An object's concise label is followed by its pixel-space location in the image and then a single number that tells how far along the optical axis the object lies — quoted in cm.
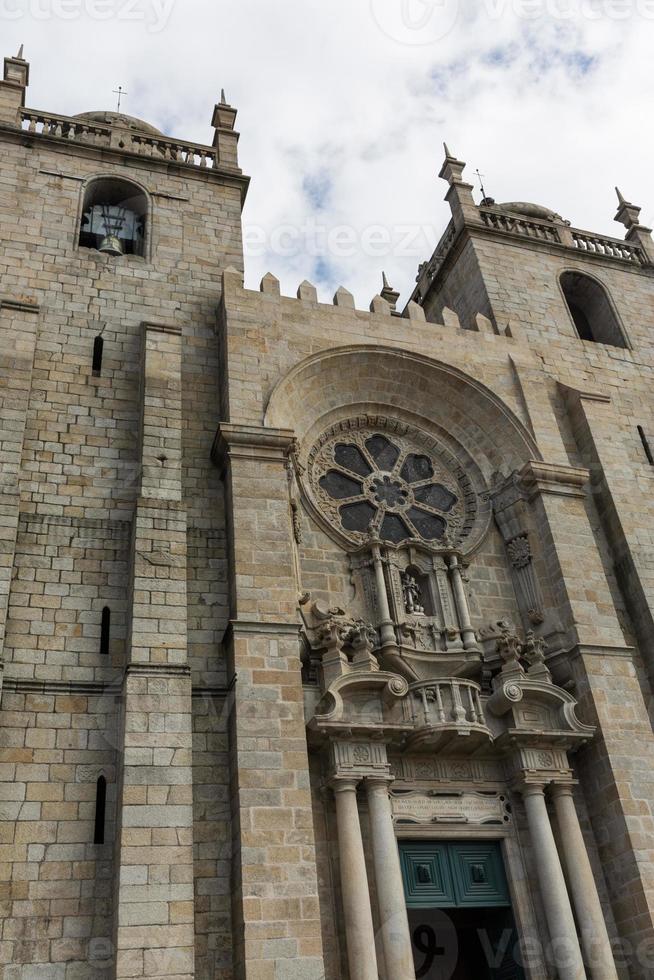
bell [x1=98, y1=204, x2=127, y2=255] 1512
